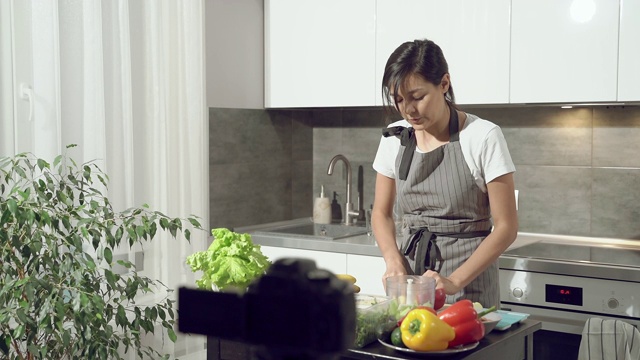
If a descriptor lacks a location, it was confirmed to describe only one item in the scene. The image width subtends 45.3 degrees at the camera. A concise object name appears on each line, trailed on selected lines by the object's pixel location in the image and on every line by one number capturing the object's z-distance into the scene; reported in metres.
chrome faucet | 3.83
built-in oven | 2.69
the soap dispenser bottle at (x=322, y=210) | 3.91
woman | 2.07
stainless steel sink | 3.67
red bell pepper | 1.51
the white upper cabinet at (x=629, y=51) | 2.87
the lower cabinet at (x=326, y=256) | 3.30
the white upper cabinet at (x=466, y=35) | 3.15
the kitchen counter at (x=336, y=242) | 3.22
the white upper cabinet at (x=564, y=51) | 2.92
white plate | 1.48
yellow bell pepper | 1.46
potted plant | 2.00
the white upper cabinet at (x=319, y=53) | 3.52
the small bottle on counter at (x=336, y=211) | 4.02
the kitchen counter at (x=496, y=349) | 1.51
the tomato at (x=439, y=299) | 1.72
